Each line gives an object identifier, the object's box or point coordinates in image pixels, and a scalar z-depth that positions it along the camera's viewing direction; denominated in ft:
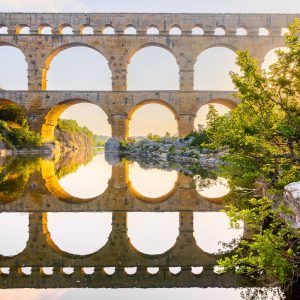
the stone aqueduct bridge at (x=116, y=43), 110.11
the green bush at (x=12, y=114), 124.26
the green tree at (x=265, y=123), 14.21
